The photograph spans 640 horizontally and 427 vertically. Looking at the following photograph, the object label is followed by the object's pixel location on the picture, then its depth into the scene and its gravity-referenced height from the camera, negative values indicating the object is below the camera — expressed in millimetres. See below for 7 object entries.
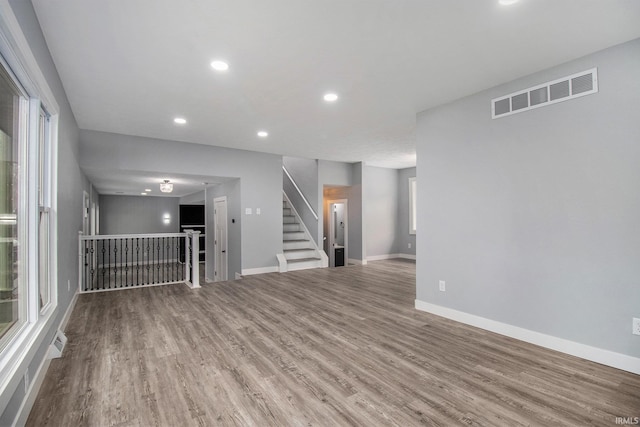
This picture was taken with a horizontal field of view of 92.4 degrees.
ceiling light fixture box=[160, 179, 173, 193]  7016 +795
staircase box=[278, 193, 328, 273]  7441 -772
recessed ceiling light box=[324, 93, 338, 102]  3776 +1518
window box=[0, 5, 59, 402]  1771 +129
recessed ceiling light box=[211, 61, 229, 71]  2971 +1518
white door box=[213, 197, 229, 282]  7812 -474
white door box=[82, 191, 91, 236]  5913 +165
